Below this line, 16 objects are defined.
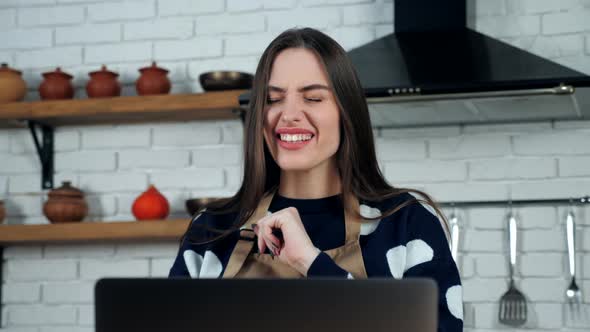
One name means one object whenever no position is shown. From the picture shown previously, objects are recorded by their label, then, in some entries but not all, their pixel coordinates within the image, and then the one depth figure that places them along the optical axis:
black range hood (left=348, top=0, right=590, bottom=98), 2.53
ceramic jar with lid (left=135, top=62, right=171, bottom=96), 3.14
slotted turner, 2.97
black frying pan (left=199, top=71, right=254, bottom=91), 3.05
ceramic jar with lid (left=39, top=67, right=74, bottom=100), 3.24
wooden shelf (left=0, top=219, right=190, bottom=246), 3.03
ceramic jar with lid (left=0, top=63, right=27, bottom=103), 3.24
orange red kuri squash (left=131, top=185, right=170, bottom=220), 3.10
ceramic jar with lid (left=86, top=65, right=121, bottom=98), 3.20
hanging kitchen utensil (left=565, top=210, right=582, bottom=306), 2.93
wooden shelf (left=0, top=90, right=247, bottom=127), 3.04
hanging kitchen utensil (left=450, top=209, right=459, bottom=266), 3.04
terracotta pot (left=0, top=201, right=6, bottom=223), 3.26
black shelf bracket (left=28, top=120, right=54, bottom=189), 3.36
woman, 1.34
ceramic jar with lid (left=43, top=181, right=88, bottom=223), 3.17
